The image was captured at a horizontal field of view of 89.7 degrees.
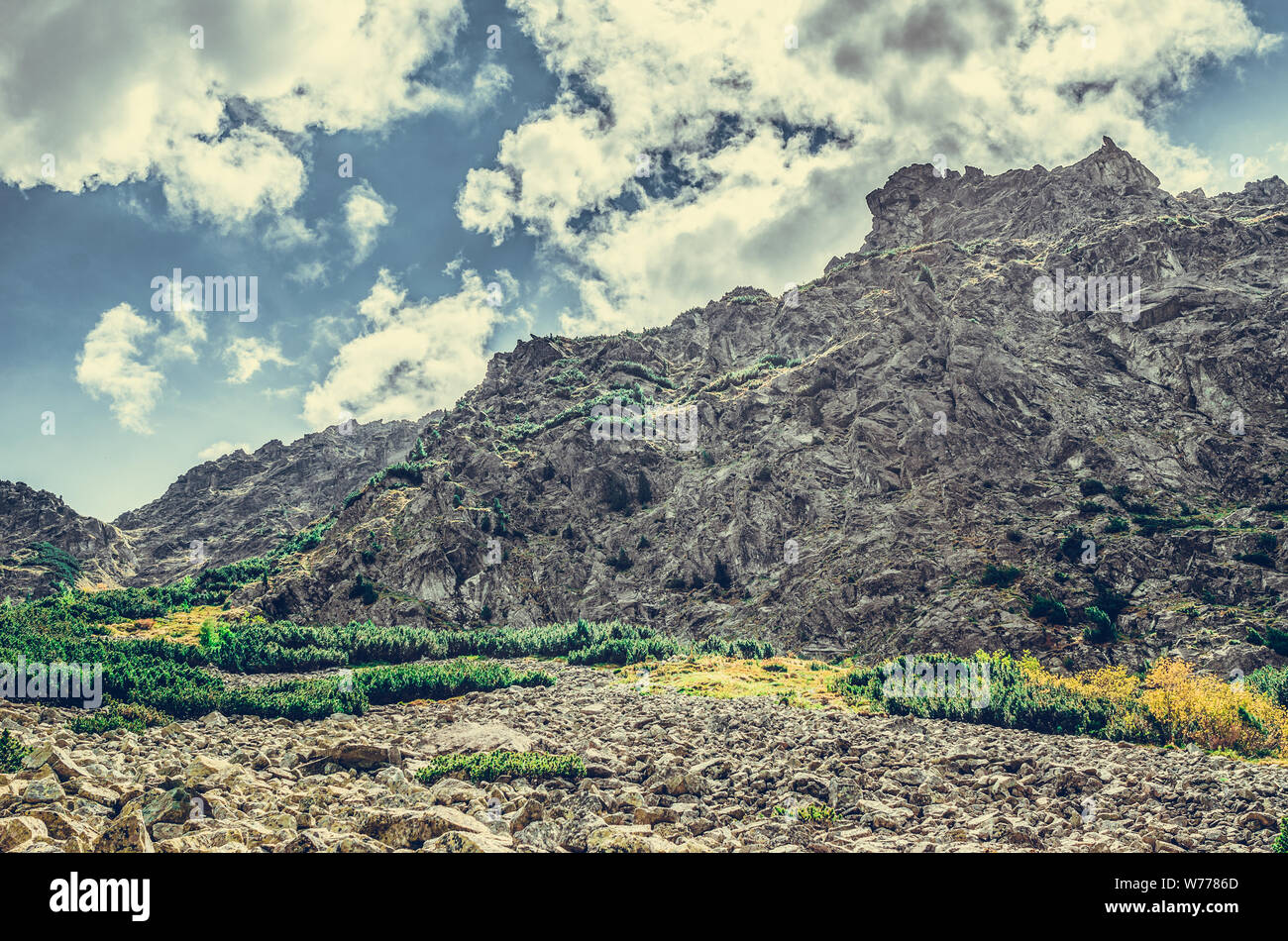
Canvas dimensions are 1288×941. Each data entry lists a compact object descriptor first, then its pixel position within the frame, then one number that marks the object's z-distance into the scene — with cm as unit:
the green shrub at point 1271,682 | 3744
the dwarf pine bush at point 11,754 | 1562
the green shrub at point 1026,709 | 3338
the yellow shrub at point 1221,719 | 3081
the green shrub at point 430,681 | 4009
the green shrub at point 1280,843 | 1659
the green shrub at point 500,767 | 2089
